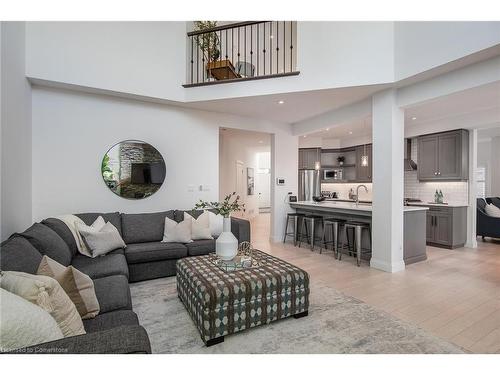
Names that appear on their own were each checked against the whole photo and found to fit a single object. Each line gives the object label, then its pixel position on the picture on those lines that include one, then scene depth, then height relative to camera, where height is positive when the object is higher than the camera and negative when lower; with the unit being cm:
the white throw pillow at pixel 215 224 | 433 -65
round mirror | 430 +25
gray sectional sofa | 110 -70
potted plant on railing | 454 +242
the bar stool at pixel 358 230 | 425 -76
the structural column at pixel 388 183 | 391 +4
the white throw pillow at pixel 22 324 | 103 -58
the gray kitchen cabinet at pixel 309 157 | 802 +86
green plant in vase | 273 -60
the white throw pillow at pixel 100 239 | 324 -69
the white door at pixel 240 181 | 949 +14
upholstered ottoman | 209 -96
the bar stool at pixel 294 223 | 580 -86
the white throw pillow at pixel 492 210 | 581 -54
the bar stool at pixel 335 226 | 468 -75
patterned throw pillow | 169 -67
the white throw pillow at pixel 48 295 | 130 -57
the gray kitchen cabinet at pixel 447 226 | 527 -83
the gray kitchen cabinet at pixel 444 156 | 541 +63
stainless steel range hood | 639 +59
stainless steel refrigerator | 791 +3
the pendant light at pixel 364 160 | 632 +61
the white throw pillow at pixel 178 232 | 388 -70
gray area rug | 204 -125
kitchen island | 426 -69
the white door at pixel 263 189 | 1302 -21
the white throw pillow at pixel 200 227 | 401 -66
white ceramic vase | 273 -64
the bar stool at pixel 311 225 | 531 -85
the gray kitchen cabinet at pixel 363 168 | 718 +50
